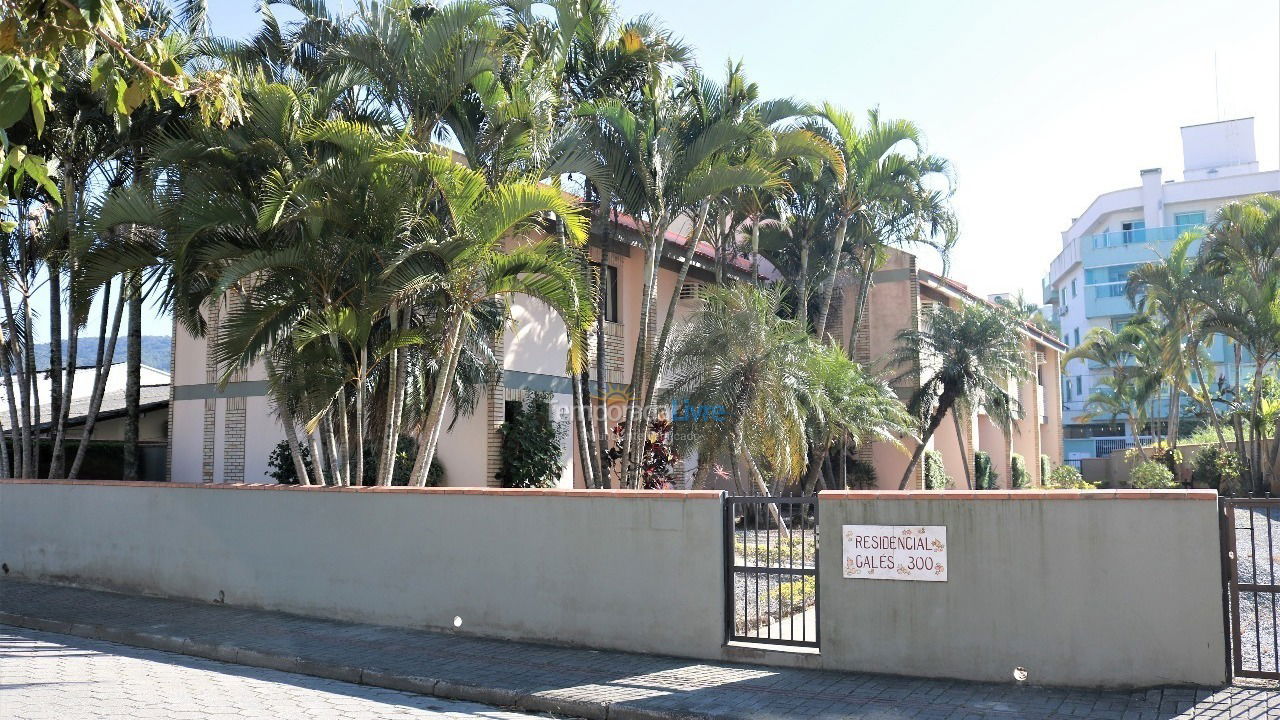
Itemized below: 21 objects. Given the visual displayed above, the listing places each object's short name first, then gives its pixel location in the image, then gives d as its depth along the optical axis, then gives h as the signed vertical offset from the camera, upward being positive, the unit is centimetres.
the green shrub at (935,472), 2656 -76
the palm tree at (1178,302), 3195 +436
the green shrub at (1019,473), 3519 -106
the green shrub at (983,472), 3111 -88
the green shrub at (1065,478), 3269 -118
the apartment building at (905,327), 2592 +272
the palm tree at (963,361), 2352 +185
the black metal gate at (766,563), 898 -105
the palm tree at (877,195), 2016 +498
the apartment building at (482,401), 1786 +90
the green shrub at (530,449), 1778 -8
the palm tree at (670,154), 1437 +405
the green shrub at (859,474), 2556 -75
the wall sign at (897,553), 845 -90
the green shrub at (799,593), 905 -156
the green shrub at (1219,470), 3294 -92
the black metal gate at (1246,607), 750 -121
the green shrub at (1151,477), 3178 -107
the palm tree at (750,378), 1595 +104
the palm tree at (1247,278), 2898 +471
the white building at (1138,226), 6128 +1334
